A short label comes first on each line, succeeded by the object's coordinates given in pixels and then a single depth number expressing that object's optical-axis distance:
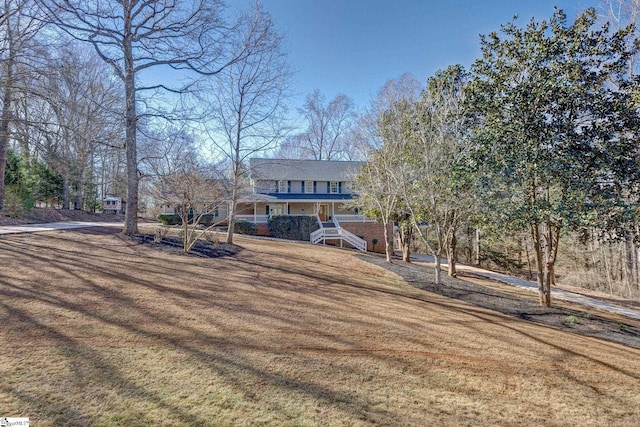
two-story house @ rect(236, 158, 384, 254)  22.59
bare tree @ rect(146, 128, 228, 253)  9.82
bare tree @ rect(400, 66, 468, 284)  9.64
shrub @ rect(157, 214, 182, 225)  23.36
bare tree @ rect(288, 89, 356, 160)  38.17
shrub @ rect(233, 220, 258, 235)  22.48
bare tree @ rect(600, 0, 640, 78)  9.99
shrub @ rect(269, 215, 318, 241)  23.28
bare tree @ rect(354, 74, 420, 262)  12.78
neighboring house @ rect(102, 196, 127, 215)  34.62
